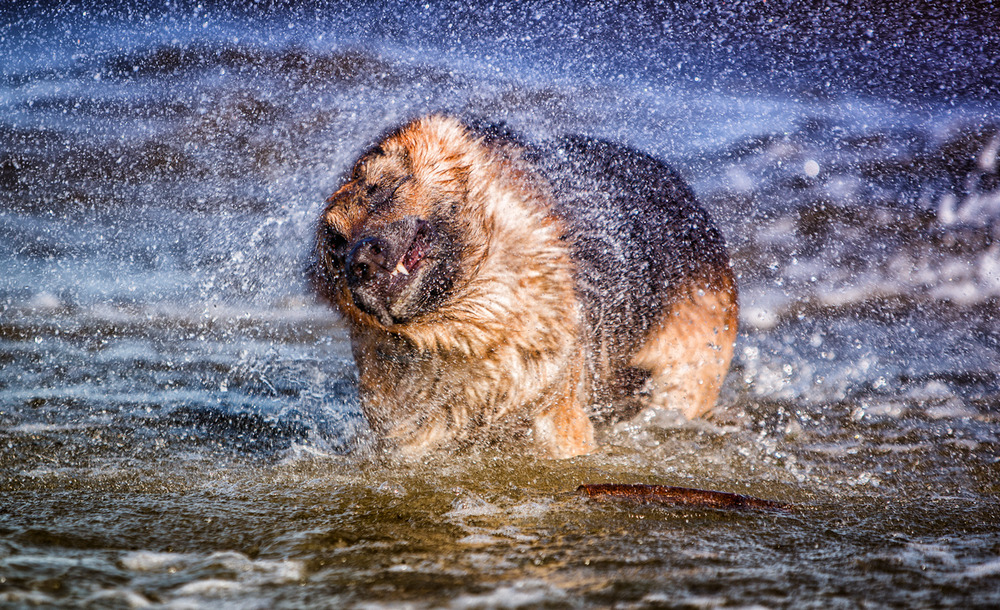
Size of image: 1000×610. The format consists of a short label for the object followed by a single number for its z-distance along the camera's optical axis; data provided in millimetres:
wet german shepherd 6621
